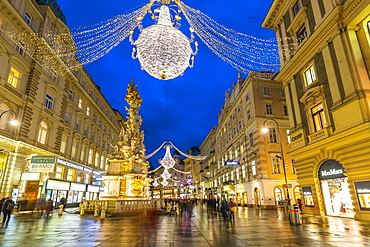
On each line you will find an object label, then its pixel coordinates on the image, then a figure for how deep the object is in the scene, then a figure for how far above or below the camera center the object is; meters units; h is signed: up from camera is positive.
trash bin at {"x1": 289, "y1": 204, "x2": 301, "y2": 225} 12.66 -0.99
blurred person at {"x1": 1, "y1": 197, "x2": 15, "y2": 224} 13.39 -0.48
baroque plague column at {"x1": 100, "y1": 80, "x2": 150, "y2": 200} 20.52 +2.68
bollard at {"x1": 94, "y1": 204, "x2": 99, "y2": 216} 16.85 -0.87
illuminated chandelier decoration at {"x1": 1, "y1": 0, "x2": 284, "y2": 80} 9.72 +6.69
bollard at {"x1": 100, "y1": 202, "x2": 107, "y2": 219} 15.25 -1.03
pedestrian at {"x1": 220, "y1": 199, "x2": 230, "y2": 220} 14.98 -0.82
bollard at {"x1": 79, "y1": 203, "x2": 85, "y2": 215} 18.26 -0.85
